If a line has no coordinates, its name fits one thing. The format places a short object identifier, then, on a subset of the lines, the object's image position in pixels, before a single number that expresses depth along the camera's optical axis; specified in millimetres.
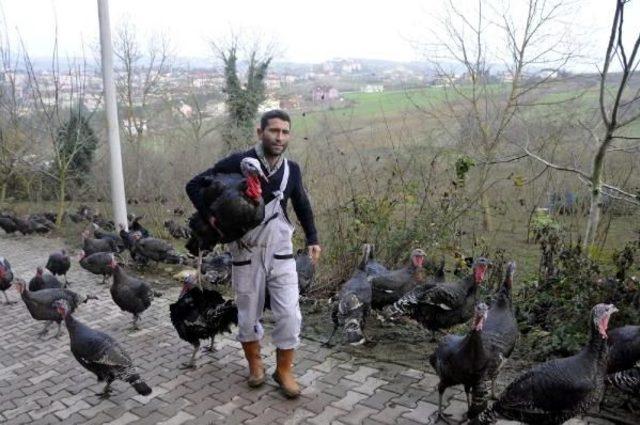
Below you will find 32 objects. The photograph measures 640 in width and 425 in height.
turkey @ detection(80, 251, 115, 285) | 8930
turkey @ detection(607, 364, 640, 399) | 4260
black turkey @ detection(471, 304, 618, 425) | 3742
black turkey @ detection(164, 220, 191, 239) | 12805
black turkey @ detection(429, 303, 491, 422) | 4133
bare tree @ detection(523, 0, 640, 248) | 5945
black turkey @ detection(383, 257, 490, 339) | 5980
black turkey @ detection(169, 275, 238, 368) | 5426
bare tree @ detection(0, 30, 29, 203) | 15086
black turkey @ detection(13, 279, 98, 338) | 6910
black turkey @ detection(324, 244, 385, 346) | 5781
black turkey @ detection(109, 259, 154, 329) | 6883
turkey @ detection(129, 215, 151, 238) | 11244
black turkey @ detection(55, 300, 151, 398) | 4848
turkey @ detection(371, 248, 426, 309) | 6758
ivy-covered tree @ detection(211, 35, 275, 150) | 22250
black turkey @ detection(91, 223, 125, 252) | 10789
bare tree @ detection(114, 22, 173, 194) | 21188
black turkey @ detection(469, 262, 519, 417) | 4184
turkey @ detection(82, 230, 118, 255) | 10266
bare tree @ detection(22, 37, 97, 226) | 14359
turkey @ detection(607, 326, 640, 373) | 4461
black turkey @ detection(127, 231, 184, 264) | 9758
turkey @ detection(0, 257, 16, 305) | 8336
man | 4461
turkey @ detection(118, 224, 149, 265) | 10047
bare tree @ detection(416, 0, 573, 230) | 13062
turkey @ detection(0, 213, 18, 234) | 13789
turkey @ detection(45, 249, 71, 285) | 9398
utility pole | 10062
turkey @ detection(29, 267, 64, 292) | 7992
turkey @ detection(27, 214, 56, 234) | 13852
